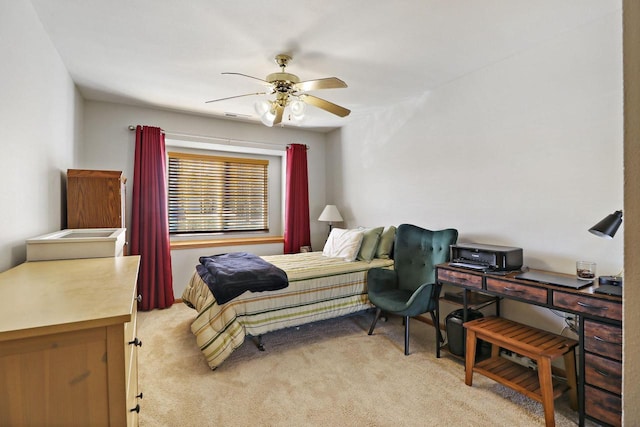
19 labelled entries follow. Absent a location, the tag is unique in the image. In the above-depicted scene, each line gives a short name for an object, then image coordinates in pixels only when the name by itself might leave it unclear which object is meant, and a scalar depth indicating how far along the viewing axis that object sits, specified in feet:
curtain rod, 13.05
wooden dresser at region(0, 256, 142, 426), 2.60
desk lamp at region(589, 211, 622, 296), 5.57
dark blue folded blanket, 8.14
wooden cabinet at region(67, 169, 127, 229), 8.45
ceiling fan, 7.72
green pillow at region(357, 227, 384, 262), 11.38
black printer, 7.50
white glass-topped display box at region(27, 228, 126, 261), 5.86
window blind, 14.69
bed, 8.02
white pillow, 11.41
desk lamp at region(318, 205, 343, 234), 14.94
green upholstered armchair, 8.64
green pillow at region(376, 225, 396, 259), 11.85
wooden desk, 5.25
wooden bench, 5.78
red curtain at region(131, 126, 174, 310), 12.19
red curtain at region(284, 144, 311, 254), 15.65
